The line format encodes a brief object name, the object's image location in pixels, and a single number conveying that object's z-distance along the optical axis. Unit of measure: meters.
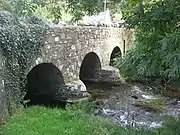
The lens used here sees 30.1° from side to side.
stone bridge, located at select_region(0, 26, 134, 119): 10.09
